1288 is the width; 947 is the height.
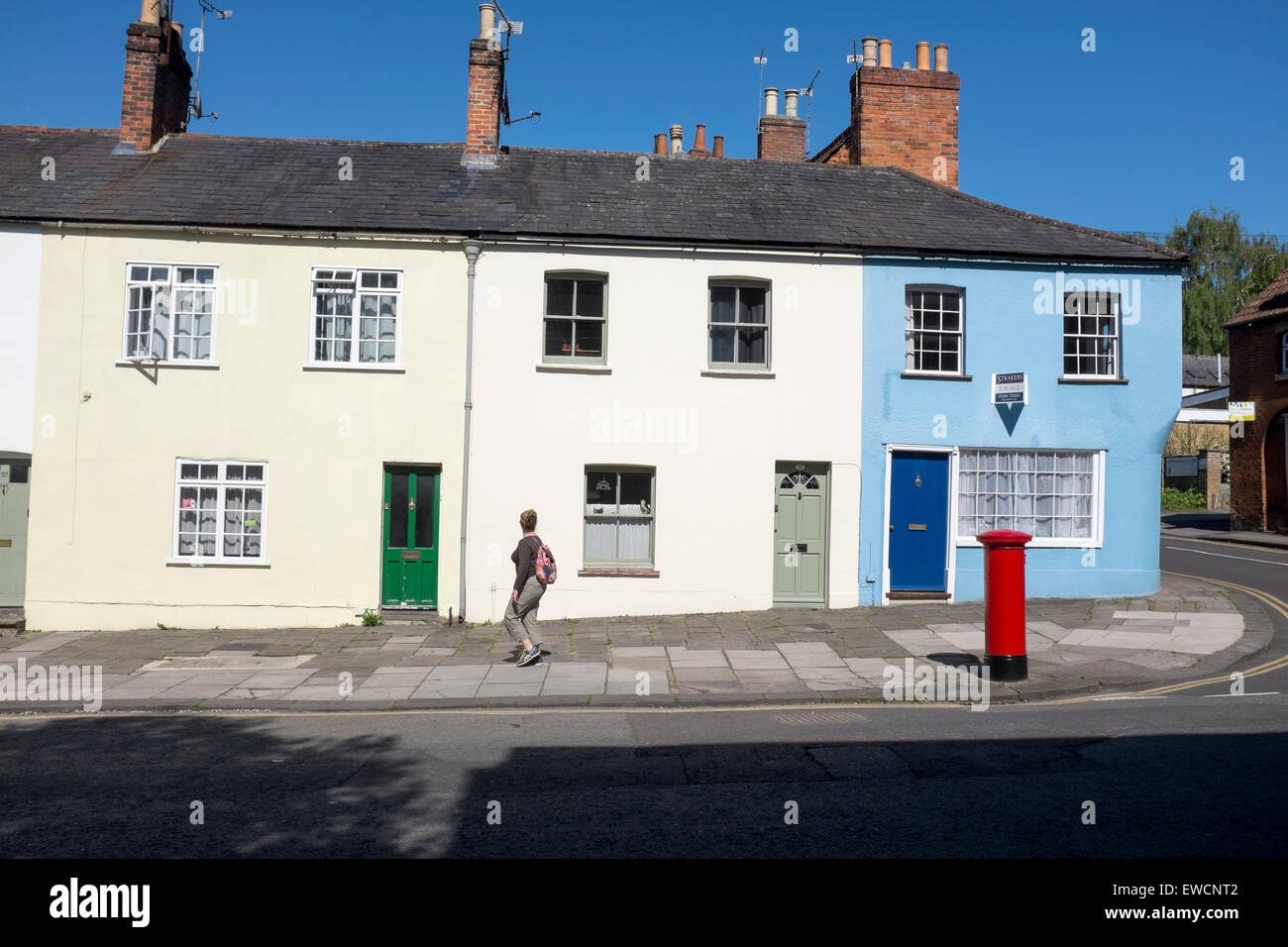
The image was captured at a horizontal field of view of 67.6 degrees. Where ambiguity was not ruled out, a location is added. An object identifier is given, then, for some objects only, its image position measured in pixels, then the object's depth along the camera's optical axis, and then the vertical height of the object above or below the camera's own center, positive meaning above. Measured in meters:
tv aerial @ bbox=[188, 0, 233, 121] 19.44 +7.84
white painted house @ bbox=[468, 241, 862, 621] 15.62 +1.14
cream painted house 15.37 +0.98
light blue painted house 16.12 +1.55
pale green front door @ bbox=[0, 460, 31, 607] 15.54 -0.72
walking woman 11.41 -1.16
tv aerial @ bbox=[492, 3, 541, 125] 18.39 +9.03
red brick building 29.64 +3.02
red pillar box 10.32 -1.06
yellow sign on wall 29.94 +3.08
